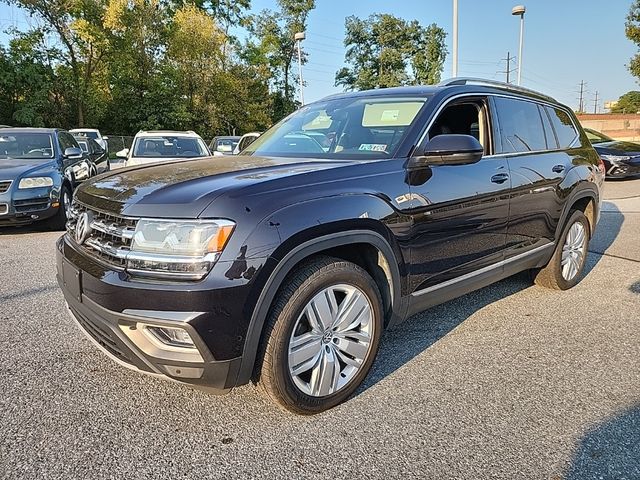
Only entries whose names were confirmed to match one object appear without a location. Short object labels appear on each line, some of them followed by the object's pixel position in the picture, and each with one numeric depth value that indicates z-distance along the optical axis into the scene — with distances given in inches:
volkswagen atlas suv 85.9
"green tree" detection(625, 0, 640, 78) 907.4
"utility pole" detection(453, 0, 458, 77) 655.8
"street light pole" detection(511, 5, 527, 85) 796.8
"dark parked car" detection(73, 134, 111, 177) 460.1
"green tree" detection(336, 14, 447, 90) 2091.5
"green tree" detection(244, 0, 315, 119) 1707.7
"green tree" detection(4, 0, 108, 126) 1201.4
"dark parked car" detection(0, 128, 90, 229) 270.2
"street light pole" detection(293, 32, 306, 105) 979.3
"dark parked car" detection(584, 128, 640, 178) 506.0
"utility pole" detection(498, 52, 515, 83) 2098.9
